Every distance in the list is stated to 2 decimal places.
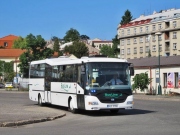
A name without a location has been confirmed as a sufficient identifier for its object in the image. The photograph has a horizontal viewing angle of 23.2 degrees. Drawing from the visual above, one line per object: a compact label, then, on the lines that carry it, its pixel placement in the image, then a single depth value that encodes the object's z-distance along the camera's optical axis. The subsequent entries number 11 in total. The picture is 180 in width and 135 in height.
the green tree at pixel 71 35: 189.40
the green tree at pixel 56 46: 173.93
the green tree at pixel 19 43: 176.62
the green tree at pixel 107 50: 158.36
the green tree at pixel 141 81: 53.09
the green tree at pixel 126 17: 140.75
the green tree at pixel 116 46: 148.80
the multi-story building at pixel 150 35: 111.62
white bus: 21.23
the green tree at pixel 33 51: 99.25
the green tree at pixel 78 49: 134.12
